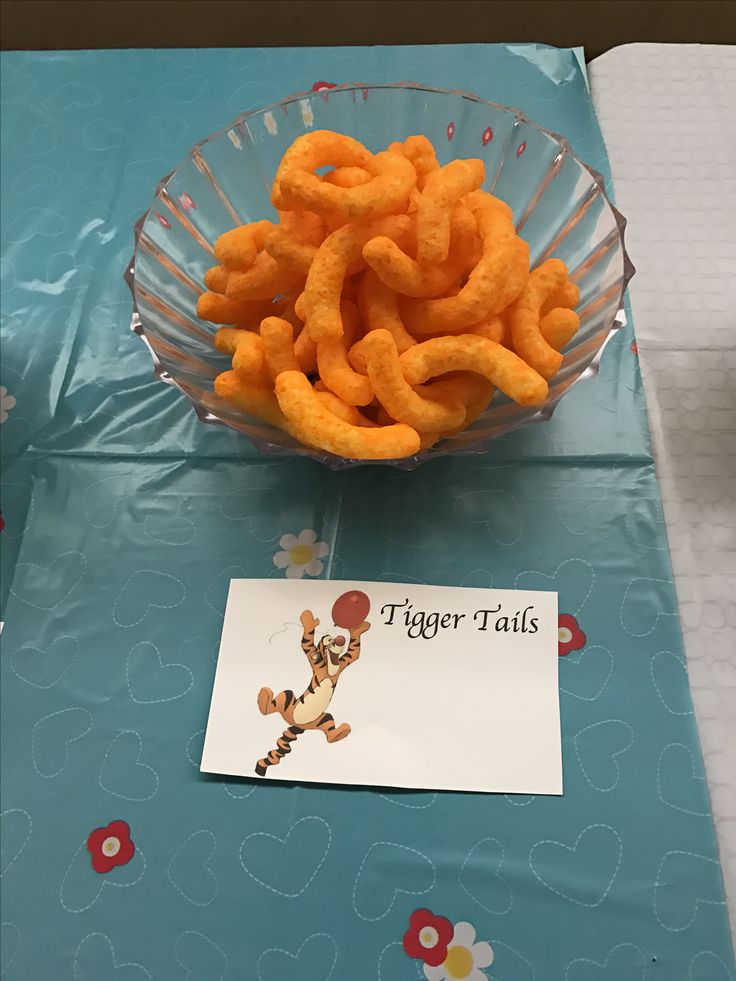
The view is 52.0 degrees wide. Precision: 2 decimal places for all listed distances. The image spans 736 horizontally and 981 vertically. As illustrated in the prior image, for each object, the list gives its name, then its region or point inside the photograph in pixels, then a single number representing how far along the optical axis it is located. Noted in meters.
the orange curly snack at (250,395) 0.39
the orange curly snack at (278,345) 0.38
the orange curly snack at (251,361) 0.38
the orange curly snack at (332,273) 0.37
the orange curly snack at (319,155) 0.39
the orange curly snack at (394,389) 0.36
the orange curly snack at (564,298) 0.41
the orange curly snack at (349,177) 0.40
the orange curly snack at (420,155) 0.41
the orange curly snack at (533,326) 0.38
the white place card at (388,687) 0.39
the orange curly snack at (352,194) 0.36
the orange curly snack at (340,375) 0.38
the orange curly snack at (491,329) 0.38
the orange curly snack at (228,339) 0.41
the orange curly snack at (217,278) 0.43
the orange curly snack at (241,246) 0.40
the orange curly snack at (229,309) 0.42
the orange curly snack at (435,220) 0.36
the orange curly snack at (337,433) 0.35
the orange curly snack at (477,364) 0.36
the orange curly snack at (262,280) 0.40
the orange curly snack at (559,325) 0.39
